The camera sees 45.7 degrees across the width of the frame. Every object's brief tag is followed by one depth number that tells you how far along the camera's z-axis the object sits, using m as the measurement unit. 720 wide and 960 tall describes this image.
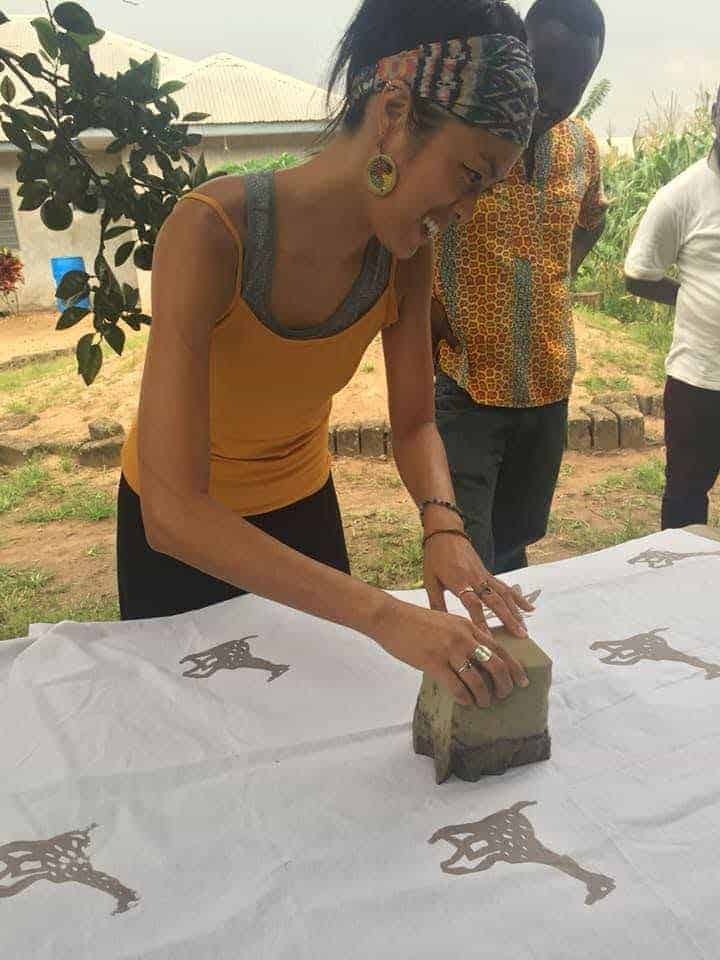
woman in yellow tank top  1.05
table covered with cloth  0.81
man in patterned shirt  1.96
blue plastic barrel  10.54
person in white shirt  2.40
